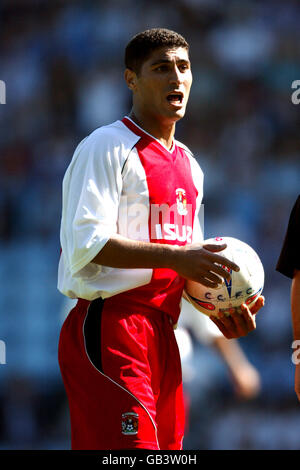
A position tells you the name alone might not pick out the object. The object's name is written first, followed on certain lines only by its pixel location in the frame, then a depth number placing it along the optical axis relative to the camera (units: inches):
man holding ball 277.0
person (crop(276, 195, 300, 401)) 323.9
